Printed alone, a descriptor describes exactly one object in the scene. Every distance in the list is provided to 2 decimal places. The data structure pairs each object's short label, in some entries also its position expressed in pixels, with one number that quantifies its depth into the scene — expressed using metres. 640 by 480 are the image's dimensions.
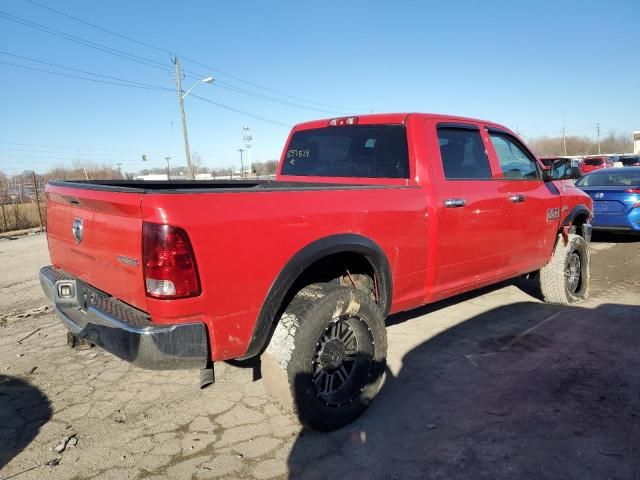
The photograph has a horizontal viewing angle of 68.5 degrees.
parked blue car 8.99
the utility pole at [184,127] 27.03
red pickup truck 2.28
